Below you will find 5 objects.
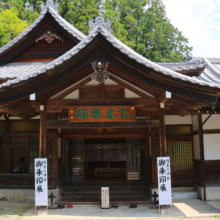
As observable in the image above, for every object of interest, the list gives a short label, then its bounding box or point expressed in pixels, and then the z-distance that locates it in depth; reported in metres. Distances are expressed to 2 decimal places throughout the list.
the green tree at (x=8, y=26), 20.44
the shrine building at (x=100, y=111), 6.85
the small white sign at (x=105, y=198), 8.06
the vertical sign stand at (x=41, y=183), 7.23
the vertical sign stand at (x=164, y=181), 7.21
